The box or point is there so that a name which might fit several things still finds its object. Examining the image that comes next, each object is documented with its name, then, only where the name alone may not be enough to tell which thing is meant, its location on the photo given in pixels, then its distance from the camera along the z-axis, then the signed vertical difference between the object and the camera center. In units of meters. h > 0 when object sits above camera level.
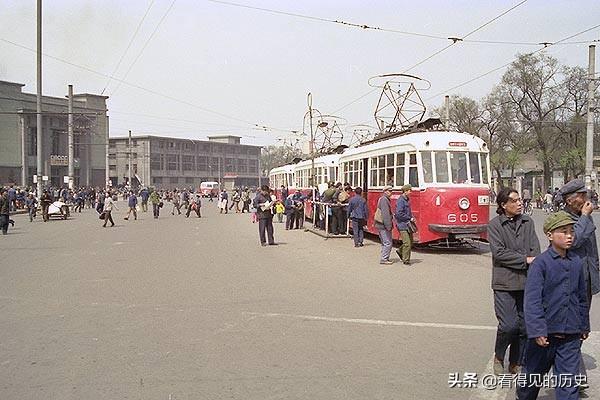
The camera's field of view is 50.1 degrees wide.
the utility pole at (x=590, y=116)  30.08 +3.86
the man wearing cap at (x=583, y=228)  5.26 -0.27
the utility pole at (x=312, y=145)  25.95 +2.22
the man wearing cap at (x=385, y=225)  13.84 -0.62
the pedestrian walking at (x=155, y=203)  35.69 -0.26
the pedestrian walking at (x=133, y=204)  33.19 -0.28
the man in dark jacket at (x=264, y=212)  17.88 -0.41
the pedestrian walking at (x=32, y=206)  32.79 -0.34
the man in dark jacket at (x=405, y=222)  13.19 -0.53
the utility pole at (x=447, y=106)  39.09 +5.69
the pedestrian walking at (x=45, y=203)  32.53 -0.19
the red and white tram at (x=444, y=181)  15.31 +0.37
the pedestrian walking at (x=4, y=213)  23.84 -0.52
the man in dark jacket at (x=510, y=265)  5.60 -0.61
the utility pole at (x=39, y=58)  33.81 +7.53
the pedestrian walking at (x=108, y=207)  27.47 -0.36
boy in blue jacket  4.45 -0.78
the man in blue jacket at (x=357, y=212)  17.11 -0.41
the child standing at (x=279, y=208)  26.85 -0.46
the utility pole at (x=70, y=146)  41.62 +3.49
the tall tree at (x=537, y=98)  52.62 +8.12
